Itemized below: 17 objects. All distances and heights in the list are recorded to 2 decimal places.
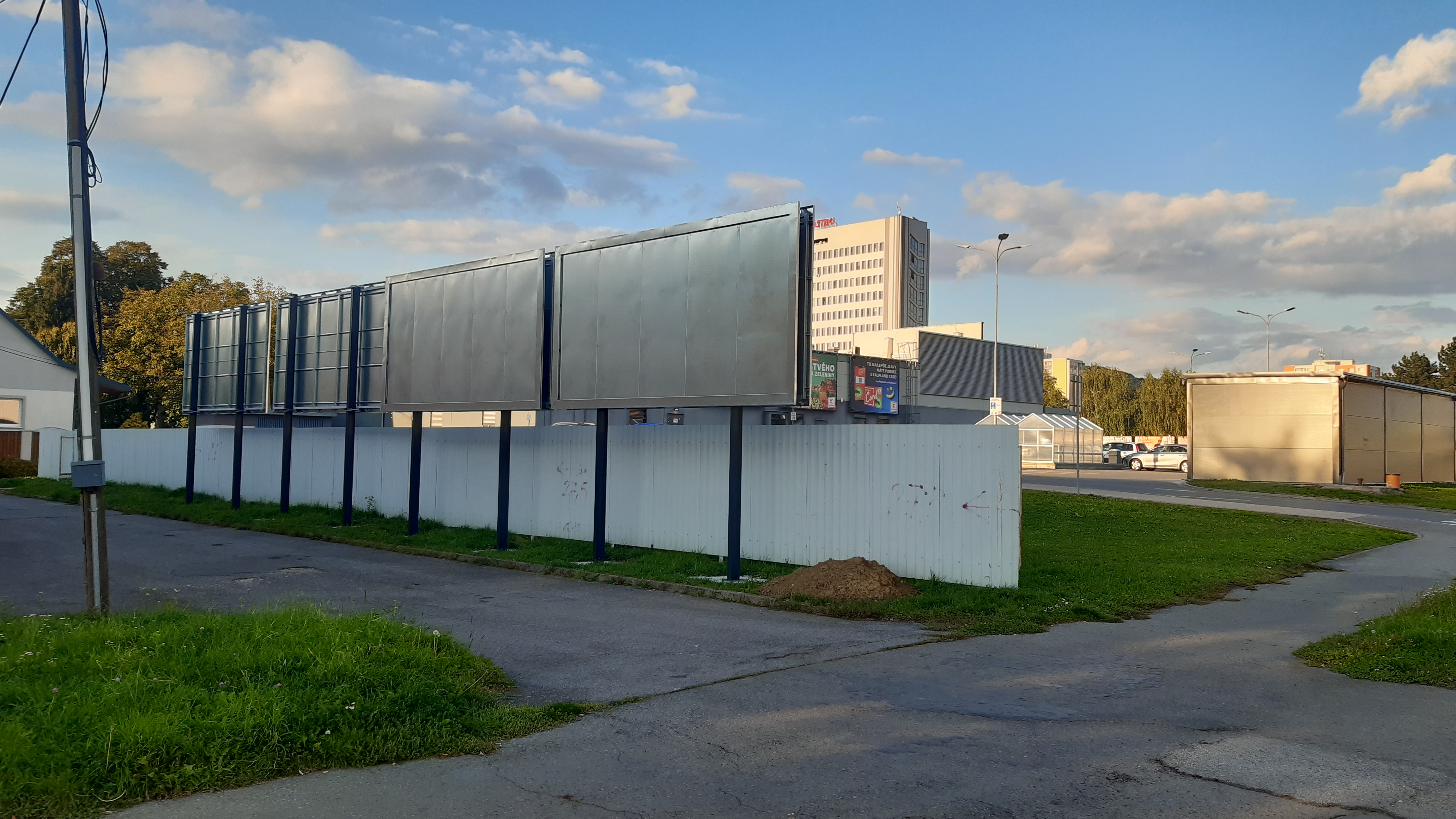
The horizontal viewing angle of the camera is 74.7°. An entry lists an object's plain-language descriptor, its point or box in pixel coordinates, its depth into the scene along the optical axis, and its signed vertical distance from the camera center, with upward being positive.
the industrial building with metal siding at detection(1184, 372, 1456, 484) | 38.62 +0.75
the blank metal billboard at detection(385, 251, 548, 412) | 17.05 +1.81
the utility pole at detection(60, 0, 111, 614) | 8.81 +0.77
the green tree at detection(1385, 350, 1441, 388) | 90.56 +7.33
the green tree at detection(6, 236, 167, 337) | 62.75 +9.40
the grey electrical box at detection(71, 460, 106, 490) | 8.65 -0.47
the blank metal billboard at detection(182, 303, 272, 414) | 25.97 +1.87
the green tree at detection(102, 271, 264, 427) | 49.88 +4.70
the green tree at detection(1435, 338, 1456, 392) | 87.12 +7.56
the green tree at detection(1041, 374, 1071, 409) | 117.00 +5.54
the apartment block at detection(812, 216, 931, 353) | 169.62 +29.26
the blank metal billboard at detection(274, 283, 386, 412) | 21.28 +1.90
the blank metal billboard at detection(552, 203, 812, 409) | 13.03 +1.80
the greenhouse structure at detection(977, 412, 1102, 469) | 58.16 -0.03
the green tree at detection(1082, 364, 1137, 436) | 86.56 +3.72
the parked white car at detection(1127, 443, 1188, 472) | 55.97 -0.93
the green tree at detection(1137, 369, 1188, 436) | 84.62 +3.20
